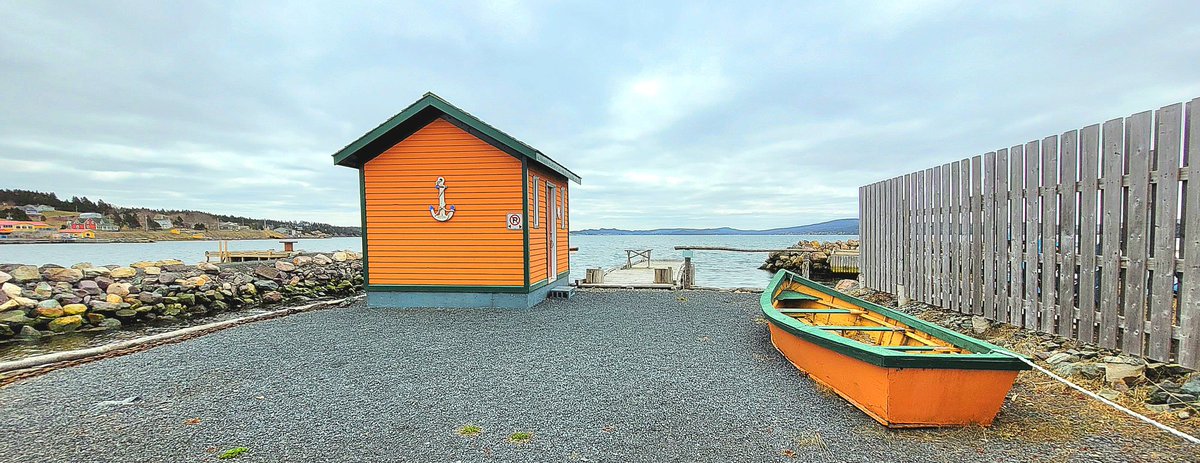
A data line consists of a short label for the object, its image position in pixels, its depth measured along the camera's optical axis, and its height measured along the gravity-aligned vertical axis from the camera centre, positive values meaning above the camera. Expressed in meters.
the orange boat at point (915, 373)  3.17 -1.08
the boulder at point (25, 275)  10.48 -0.90
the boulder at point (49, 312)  8.95 -1.47
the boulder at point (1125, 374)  3.88 -1.27
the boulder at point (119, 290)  10.53 -1.28
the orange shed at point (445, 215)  8.76 +0.18
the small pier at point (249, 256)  23.77 -1.33
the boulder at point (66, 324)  8.96 -1.70
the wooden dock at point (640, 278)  12.51 -1.75
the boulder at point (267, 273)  14.21 -1.30
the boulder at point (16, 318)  8.39 -1.45
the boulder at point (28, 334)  8.35 -1.71
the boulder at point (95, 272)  11.80 -1.00
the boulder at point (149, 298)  10.59 -1.46
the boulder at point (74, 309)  9.31 -1.47
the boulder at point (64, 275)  11.02 -0.98
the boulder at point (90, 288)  10.55 -1.22
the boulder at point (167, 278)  11.90 -1.17
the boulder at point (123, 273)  12.42 -1.07
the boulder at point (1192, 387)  3.48 -1.24
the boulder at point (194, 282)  11.84 -1.28
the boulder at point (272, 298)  12.77 -1.80
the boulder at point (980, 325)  5.84 -1.30
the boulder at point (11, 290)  9.12 -1.08
